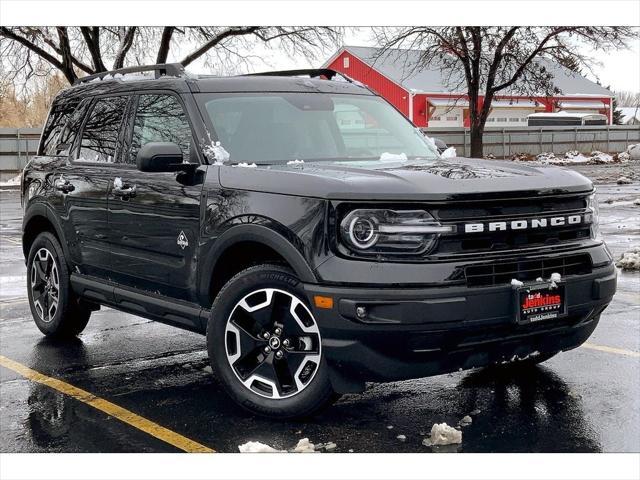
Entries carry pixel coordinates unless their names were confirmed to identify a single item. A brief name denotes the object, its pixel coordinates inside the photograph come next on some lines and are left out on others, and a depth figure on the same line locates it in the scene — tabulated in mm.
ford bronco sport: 4465
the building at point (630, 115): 61156
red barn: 46812
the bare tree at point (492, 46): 28172
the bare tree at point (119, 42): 26297
